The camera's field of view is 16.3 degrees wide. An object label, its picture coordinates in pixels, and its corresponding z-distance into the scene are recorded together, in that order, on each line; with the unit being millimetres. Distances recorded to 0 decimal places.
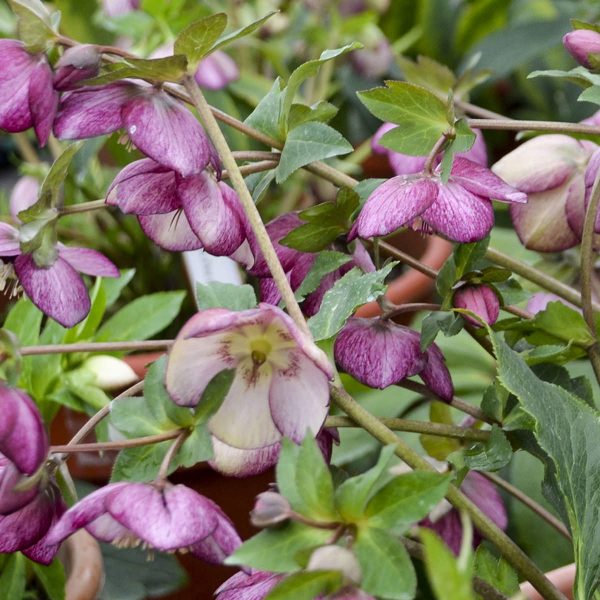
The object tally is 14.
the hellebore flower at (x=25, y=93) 759
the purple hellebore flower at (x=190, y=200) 766
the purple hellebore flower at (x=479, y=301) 809
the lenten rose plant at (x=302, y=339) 693
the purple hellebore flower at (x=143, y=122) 756
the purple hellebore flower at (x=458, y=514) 857
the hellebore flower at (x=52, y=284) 792
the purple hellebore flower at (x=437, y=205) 764
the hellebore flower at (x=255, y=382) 728
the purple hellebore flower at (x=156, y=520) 699
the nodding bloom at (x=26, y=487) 700
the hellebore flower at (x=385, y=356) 789
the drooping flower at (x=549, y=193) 881
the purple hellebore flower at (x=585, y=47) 825
